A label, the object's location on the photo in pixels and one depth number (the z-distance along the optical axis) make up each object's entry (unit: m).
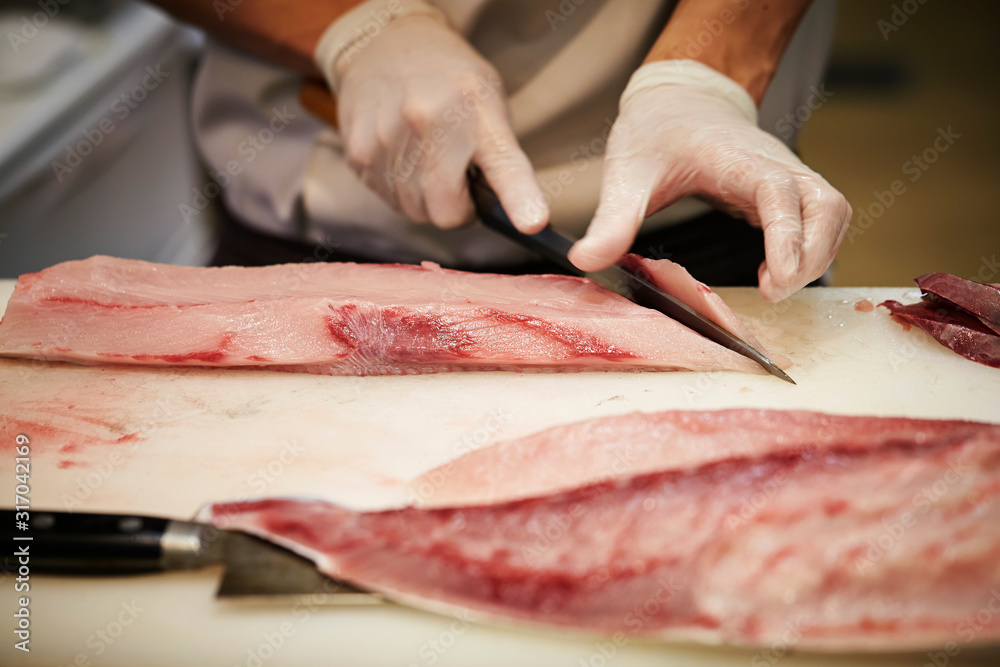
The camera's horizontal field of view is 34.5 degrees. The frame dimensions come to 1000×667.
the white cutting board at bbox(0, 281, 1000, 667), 0.83
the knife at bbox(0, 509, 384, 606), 0.84
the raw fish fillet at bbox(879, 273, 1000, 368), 0.97
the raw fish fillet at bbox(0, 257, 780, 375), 0.97
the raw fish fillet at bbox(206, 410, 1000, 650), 0.82
